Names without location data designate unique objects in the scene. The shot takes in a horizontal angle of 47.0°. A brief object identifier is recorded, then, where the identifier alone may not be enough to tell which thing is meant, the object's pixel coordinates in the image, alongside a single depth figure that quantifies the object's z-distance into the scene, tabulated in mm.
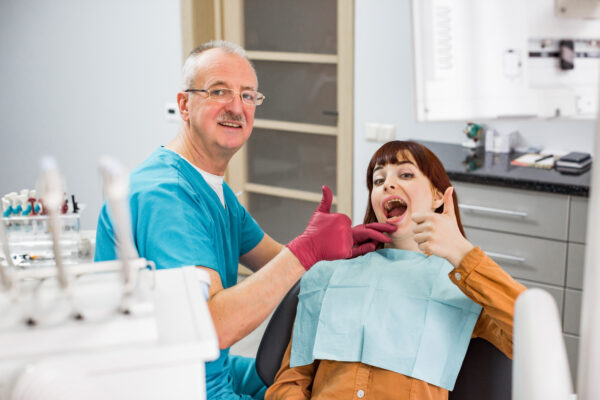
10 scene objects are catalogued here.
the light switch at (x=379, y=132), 3543
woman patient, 1439
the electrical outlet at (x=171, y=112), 4148
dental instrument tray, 1971
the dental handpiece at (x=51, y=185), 668
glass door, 3697
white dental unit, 715
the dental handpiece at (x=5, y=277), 796
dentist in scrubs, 1479
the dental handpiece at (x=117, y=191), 670
